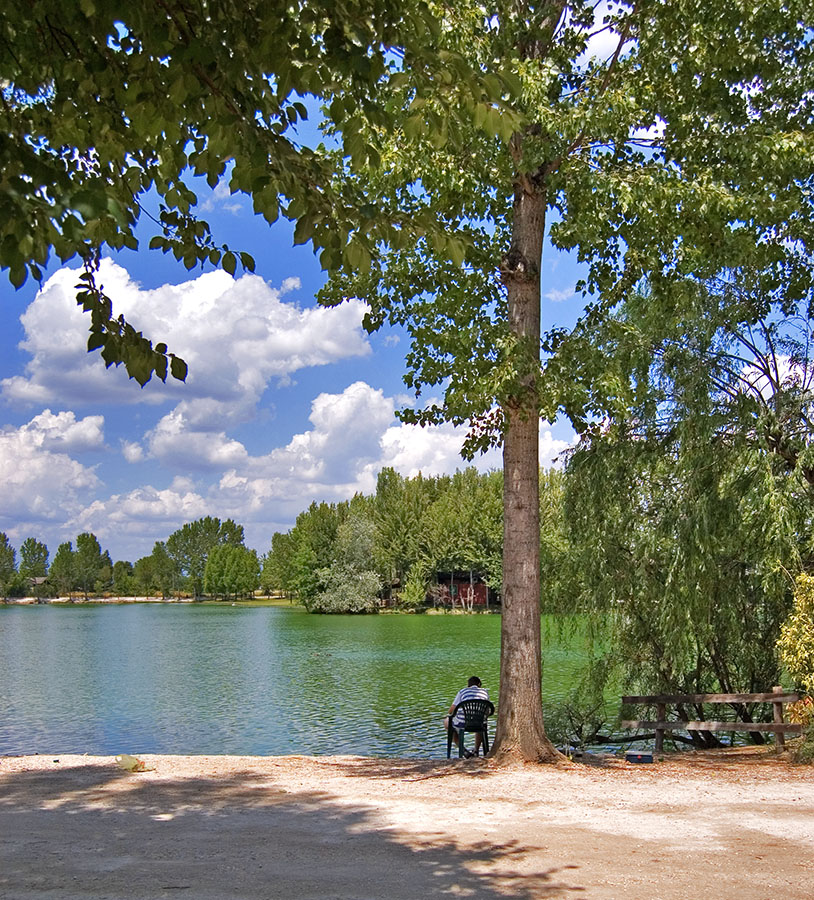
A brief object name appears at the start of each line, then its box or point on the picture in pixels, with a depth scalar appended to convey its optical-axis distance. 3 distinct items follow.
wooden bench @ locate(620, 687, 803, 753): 12.68
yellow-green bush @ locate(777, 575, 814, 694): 12.03
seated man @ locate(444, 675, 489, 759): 13.54
